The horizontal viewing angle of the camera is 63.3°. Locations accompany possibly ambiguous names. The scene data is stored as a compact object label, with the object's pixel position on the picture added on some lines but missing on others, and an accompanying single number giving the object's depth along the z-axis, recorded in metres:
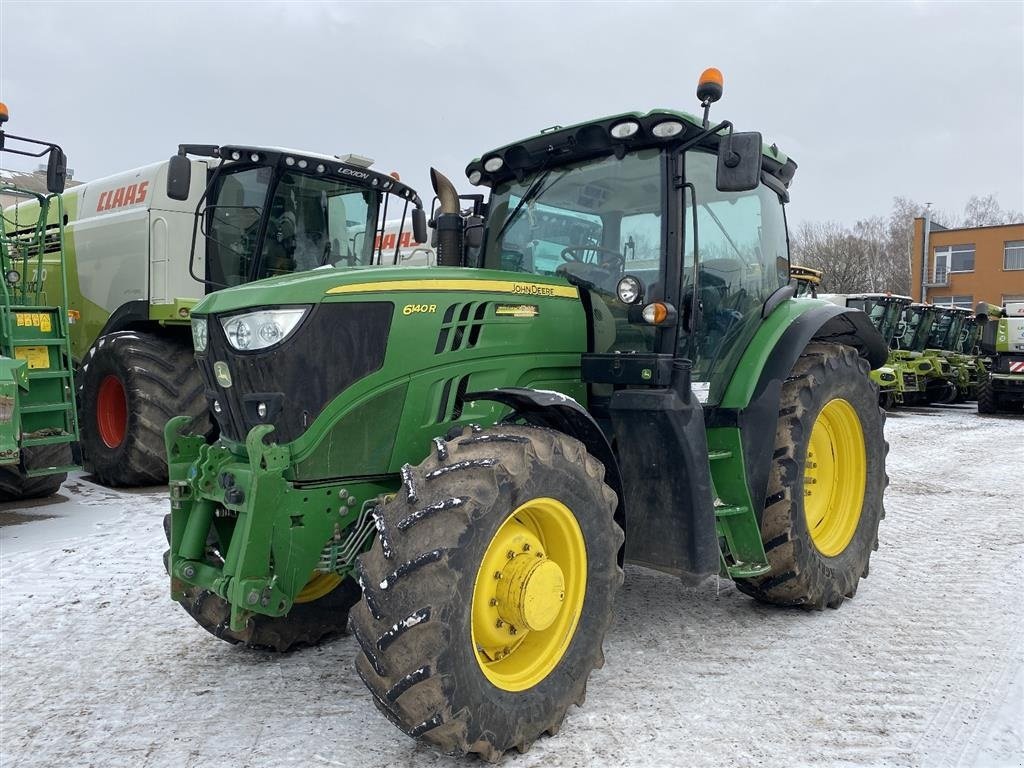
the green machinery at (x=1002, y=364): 16.61
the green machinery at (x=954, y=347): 19.12
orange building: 39.03
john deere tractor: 2.64
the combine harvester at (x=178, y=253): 7.23
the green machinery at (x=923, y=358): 17.92
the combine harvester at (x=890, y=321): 17.14
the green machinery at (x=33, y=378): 5.92
